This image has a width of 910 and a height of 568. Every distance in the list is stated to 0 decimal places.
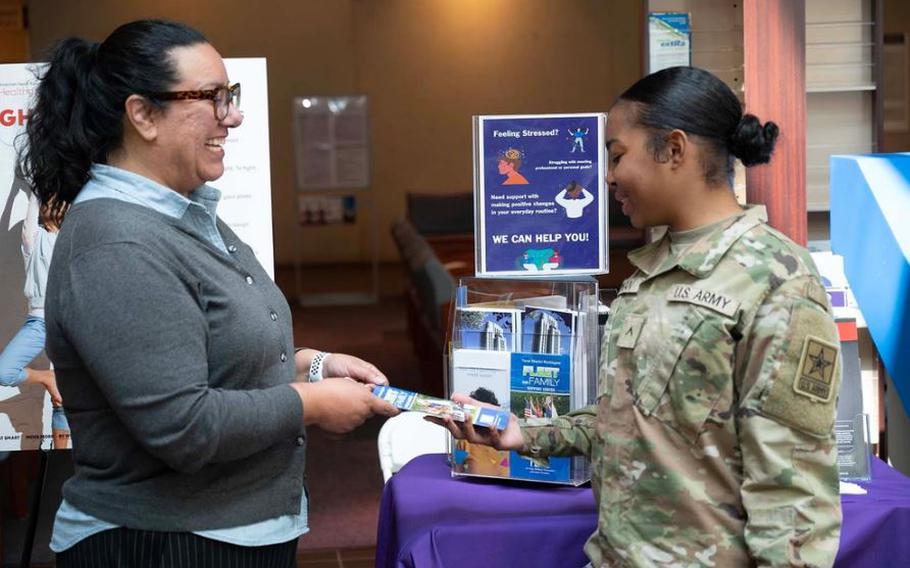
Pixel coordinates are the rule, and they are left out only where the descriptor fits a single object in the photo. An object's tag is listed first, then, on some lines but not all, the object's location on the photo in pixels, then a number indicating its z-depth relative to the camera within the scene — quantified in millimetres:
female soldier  1655
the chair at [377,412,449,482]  2688
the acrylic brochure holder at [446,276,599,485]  2281
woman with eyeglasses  1585
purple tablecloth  2104
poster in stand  2514
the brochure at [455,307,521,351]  2309
